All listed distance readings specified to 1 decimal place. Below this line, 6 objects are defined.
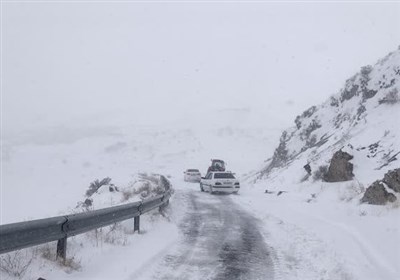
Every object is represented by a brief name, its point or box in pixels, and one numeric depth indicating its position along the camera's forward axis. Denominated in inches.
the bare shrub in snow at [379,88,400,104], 958.4
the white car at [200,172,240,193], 1201.4
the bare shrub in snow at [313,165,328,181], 843.1
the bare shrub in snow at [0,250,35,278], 256.1
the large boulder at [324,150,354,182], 753.0
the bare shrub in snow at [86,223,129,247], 384.5
